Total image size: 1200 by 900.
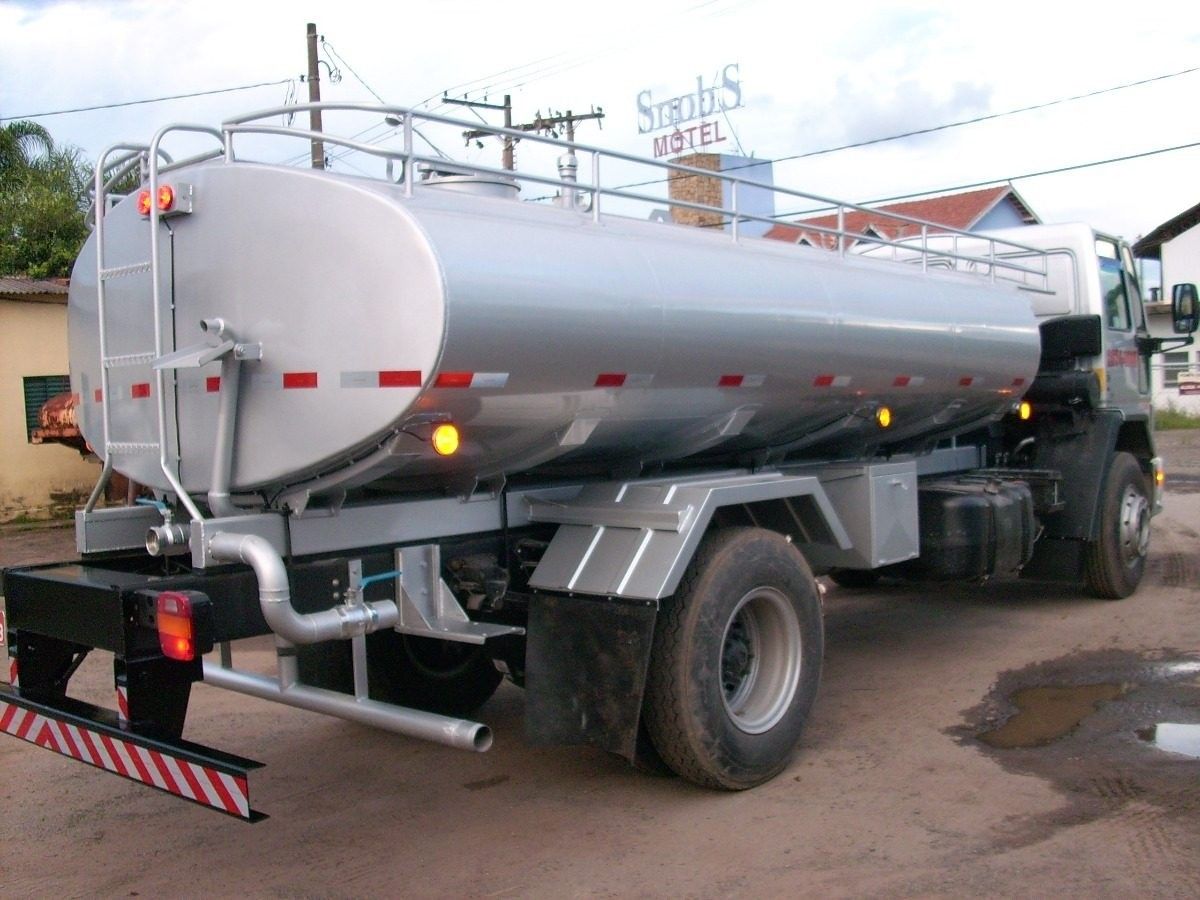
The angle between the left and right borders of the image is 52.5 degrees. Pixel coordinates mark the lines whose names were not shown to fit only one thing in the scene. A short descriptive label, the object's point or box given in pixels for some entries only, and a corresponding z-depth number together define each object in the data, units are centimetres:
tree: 1969
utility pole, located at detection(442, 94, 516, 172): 2669
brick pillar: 2396
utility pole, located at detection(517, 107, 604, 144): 3034
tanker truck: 410
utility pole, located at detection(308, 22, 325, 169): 2128
